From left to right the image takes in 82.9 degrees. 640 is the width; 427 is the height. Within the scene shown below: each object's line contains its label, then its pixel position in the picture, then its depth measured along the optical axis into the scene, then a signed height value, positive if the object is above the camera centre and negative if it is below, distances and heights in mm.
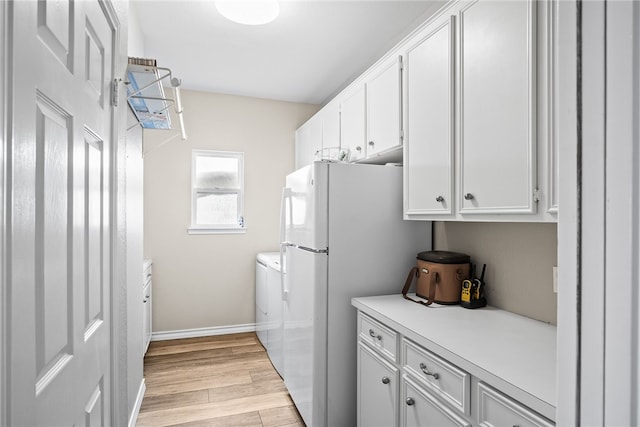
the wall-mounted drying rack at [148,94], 1524 +588
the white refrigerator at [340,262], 2066 -303
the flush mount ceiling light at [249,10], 2135 +1211
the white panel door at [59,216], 595 -11
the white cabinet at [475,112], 1291 +450
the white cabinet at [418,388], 1121 -658
